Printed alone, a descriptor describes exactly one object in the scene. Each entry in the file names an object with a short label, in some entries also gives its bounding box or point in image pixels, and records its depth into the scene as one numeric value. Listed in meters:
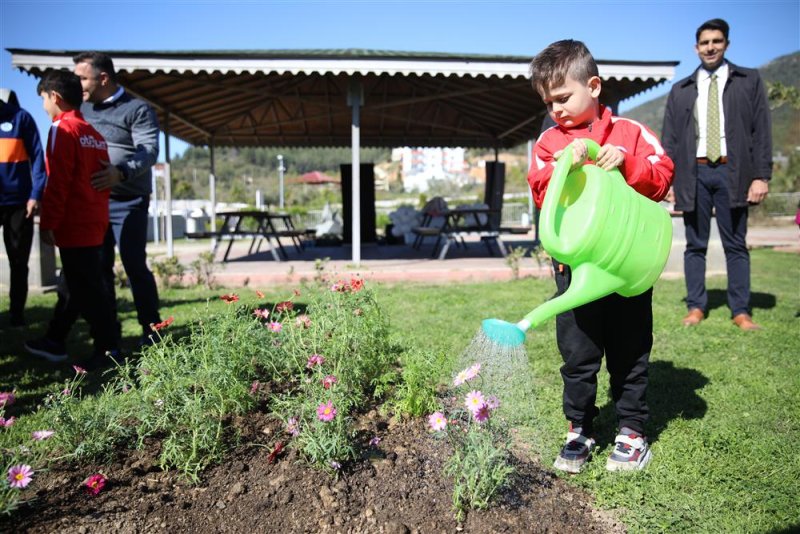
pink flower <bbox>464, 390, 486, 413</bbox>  1.79
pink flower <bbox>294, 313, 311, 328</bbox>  2.67
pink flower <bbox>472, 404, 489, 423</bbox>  1.80
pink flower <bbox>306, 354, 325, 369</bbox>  2.34
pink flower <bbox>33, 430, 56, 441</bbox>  1.78
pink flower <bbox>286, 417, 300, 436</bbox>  2.01
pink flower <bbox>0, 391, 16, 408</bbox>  1.95
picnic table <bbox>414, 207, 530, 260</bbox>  8.83
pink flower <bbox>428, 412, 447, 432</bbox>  1.82
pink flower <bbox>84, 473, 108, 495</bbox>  1.78
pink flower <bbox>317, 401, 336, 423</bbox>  1.90
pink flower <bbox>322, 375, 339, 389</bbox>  2.15
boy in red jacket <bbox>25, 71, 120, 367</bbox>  3.15
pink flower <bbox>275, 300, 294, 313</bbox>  2.73
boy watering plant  1.90
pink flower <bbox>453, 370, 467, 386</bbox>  1.81
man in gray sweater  3.61
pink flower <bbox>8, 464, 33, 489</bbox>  1.56
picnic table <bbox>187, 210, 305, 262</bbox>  8.77
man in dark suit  4.01
